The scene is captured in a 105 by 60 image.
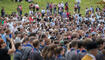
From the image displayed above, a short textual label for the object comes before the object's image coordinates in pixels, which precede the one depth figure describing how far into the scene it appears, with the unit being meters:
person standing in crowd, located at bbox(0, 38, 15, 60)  11.07
